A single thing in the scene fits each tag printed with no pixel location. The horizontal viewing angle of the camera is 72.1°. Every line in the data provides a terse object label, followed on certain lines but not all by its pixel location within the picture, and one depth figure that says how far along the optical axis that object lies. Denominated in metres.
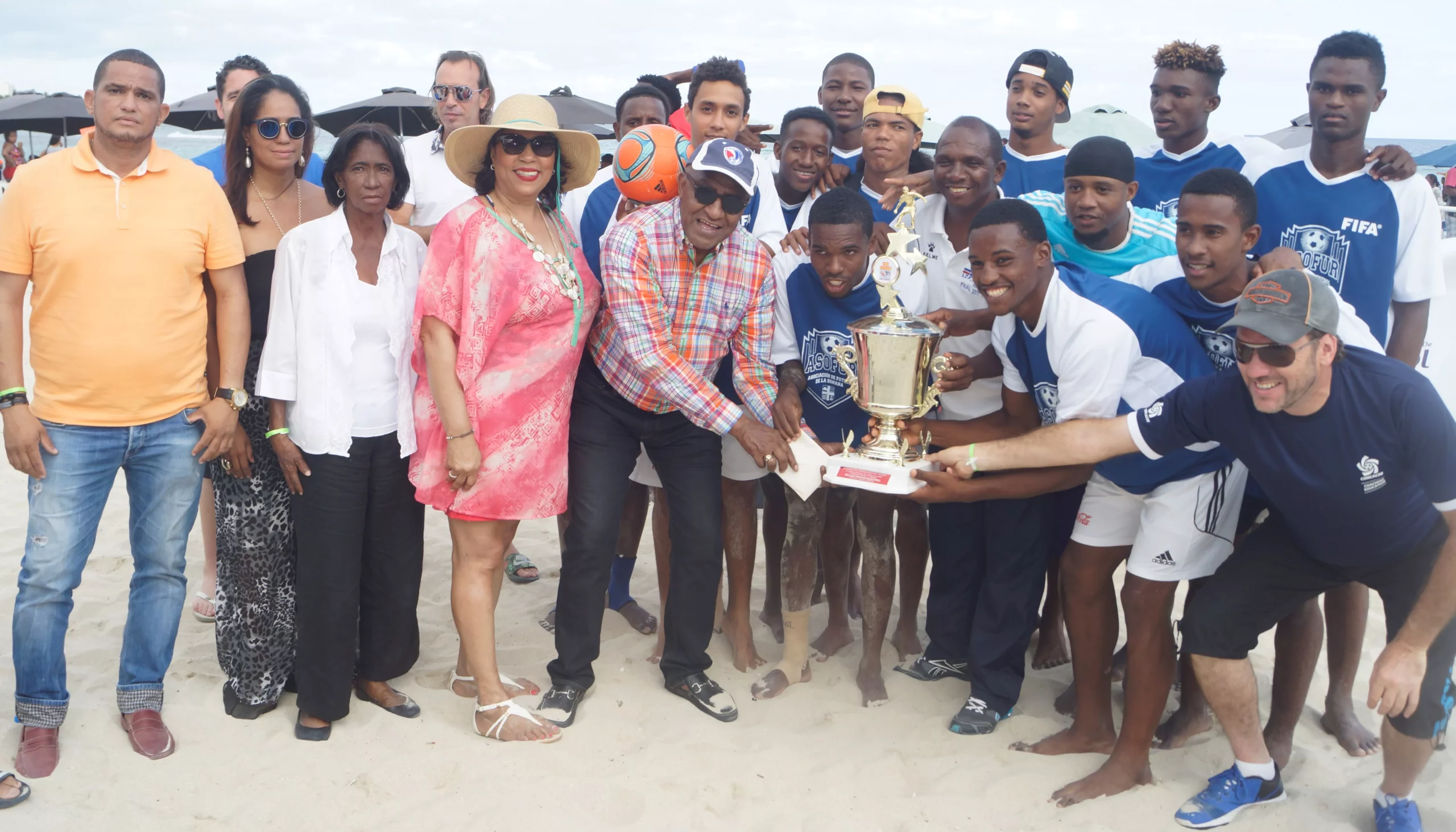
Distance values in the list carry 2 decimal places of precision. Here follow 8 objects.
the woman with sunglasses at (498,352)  3.66
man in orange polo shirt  3.42
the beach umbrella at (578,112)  13.14
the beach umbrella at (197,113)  14.09
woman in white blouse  3.65
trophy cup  3.69
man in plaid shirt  3.90
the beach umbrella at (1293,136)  13.94
